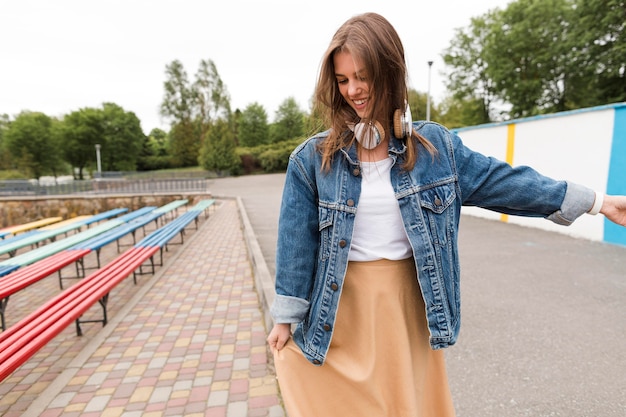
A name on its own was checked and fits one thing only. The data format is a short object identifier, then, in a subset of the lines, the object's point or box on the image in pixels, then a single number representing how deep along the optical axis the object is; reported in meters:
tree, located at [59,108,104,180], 45.66
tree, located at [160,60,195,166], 46.84
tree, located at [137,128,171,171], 51.69
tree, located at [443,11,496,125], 27.30
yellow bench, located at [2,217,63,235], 8.67
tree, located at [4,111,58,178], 42.47
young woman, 1.17
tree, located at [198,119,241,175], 37.25
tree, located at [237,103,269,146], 54.81
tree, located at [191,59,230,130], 44.84
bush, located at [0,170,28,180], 37.53
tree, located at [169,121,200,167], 47.38
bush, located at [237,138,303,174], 40.34
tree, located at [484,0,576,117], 22.09
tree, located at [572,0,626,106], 18.17
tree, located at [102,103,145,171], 48.16
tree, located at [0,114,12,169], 43.28
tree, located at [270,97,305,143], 54.16
